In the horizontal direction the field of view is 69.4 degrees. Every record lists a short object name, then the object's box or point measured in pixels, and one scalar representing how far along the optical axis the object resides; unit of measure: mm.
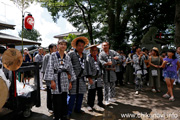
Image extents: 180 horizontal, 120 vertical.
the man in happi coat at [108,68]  4109
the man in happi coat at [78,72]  3285
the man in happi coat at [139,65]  5250
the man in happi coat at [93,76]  3630
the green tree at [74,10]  10328
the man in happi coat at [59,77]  2668
